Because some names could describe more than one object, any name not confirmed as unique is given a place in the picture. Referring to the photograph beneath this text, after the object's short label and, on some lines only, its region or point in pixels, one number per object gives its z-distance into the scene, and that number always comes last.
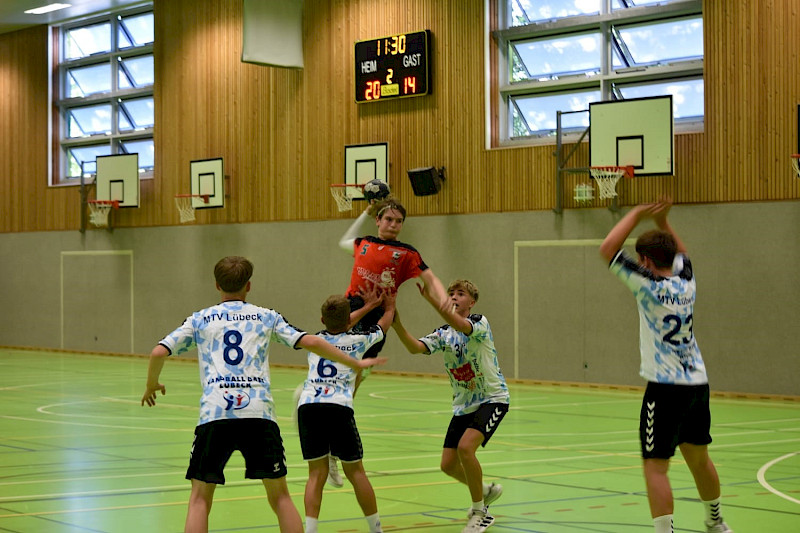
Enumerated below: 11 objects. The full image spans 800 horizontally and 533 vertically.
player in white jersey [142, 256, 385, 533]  5.49
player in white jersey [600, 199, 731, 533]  5.96
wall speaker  19.98
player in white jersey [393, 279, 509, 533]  7.38
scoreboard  20.55
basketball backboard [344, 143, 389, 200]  21.02
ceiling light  26.44
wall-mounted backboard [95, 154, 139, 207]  25.64
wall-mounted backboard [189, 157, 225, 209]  23.88
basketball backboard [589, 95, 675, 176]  17.05
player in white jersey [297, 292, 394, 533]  6.48
